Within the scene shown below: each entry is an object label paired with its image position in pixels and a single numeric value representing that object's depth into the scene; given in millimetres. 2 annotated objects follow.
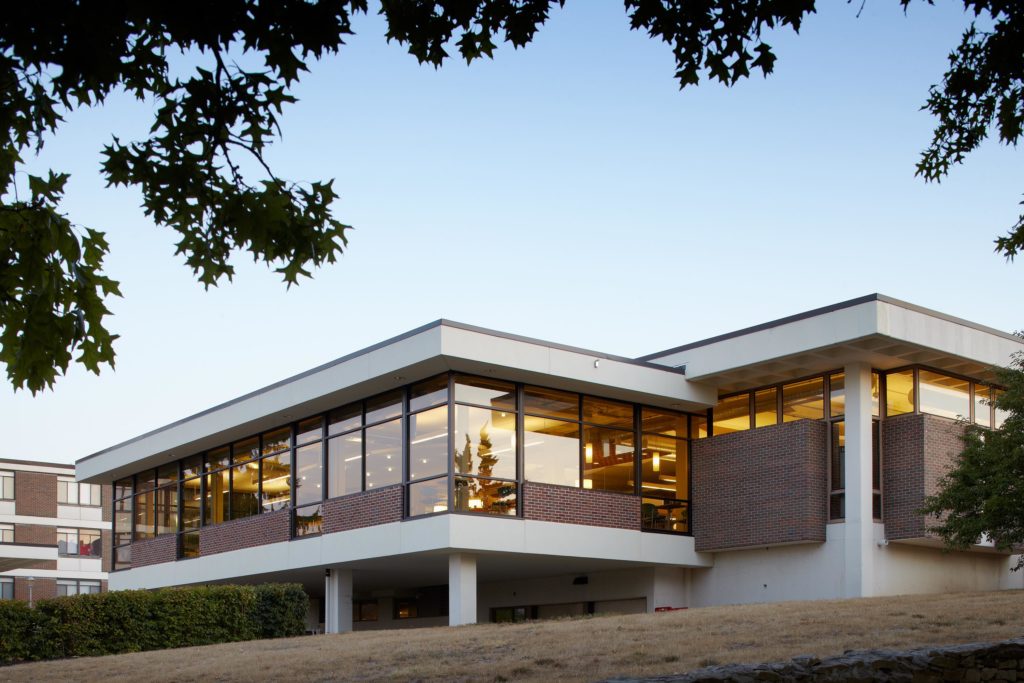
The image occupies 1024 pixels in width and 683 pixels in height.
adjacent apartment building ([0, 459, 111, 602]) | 68750
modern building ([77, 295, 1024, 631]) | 23344
